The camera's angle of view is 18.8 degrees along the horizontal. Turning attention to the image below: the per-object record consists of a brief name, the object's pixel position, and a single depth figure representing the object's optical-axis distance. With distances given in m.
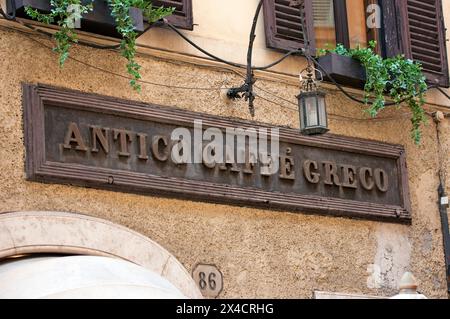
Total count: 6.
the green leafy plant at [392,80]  10.41
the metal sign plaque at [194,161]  8.82
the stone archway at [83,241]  8.44
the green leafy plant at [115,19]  8.70
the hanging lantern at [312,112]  9.27
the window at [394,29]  11.00
